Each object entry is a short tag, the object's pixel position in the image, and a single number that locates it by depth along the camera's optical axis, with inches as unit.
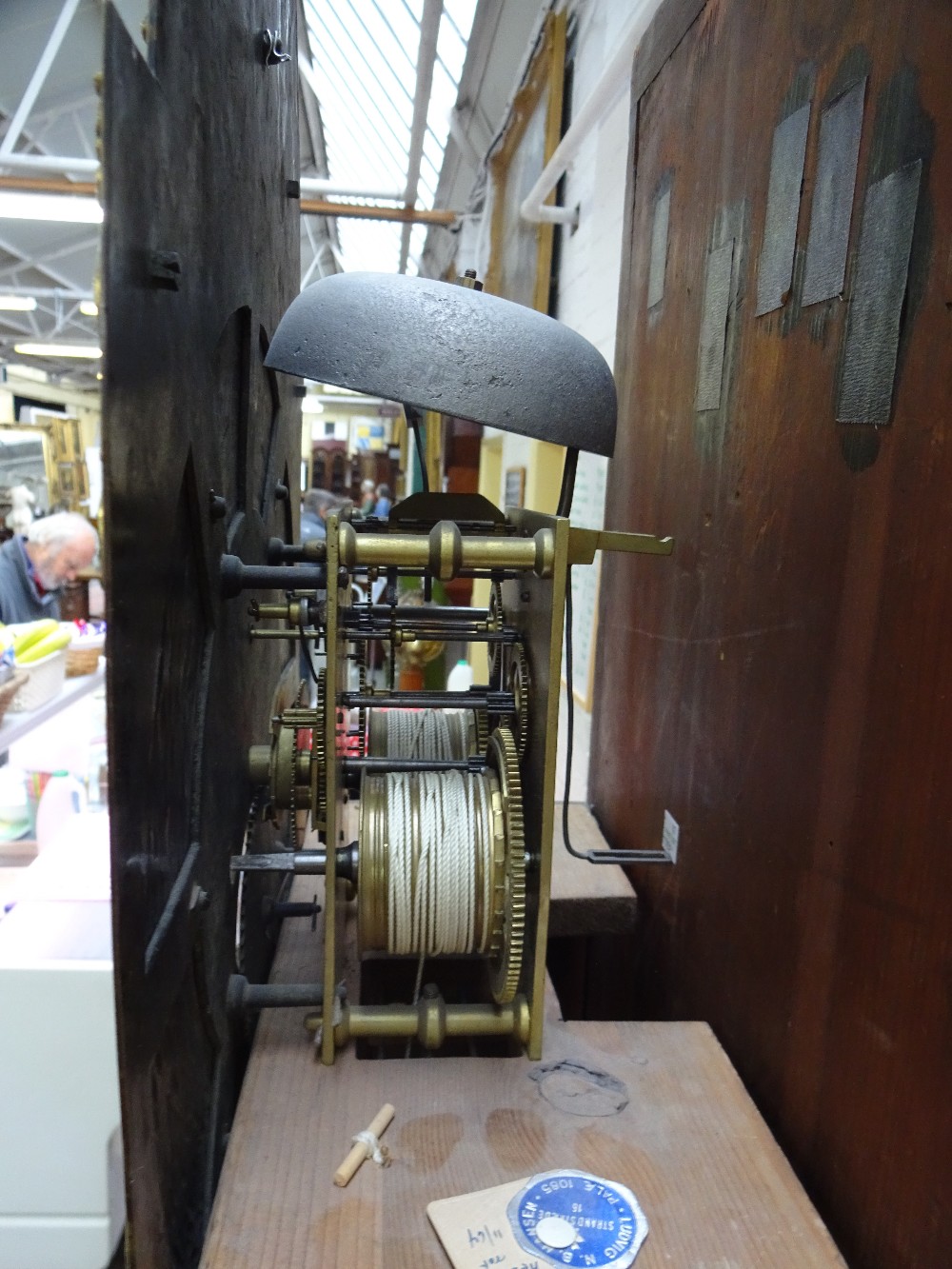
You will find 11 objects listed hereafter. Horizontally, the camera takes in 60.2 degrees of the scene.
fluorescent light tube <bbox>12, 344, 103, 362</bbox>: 413.7
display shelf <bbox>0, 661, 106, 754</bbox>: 96.3
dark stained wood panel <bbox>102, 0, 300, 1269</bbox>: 25.3
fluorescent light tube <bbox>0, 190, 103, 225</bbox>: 150.9
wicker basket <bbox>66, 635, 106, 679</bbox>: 127.6
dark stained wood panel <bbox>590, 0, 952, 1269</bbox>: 31.4
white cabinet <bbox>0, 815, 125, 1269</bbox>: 55.5
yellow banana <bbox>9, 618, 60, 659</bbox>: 105.4
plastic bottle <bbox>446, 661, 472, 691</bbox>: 154.6
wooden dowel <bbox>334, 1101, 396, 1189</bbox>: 33.4
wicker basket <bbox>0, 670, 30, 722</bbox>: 93.4
